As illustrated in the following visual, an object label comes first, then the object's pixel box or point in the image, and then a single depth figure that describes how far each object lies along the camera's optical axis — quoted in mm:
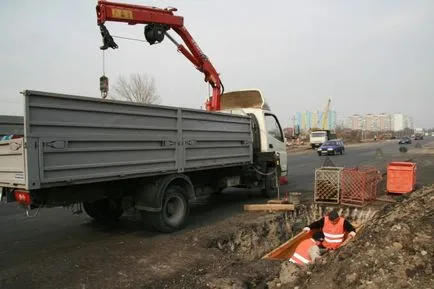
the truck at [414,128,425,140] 93688
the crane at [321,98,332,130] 83150
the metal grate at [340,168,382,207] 9742
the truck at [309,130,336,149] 48156
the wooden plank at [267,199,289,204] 9477
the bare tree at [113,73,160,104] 42156
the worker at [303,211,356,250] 6270
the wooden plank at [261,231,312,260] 6443
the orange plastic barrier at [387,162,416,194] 11047
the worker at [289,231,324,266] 5640
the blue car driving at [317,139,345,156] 35625
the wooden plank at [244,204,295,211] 9164
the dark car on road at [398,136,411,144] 63719
